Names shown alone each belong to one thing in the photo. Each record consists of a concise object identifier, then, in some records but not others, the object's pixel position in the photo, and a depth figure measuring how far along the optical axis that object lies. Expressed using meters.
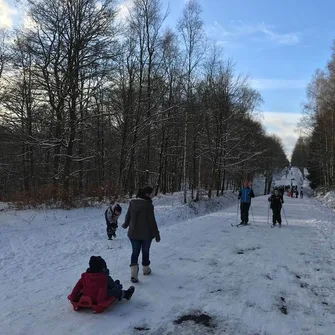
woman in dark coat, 7.38
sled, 5.59
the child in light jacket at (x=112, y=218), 11.96
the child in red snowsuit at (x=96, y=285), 5.67
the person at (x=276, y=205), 16.25
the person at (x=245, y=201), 16.23
